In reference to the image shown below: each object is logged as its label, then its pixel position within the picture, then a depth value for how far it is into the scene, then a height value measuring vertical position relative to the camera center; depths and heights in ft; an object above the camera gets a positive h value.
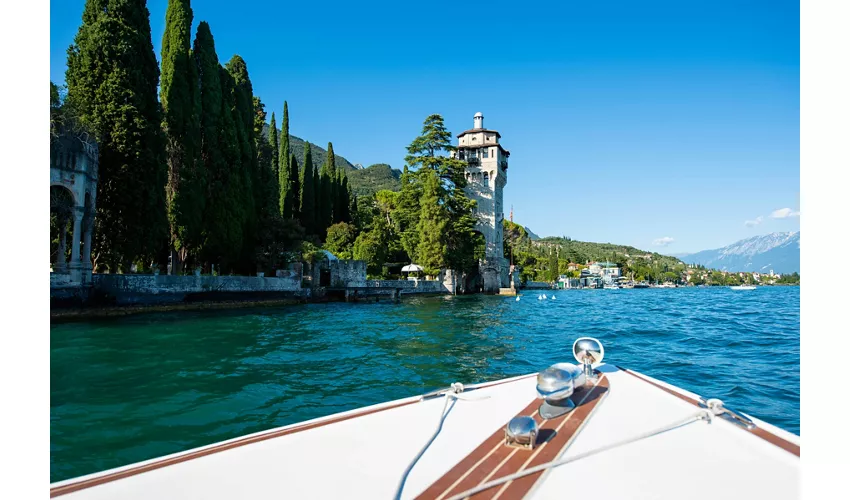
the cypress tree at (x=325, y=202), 139.54 +17.48
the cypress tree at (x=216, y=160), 71.92 +16.56
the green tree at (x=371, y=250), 119.34 +1.58
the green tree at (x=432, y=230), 125.18 +7.26
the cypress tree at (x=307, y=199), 130.82 +17.20
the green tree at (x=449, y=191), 131.34 +19.66
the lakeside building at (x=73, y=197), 48.88 +7.22
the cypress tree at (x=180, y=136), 66.28 +18.83
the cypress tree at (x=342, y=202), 149.69 +18.68
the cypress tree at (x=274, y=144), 123.03 +32.46
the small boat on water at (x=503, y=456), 6.77 -3.62
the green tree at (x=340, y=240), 123.12 +4.60
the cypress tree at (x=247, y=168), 80.01 +17.16
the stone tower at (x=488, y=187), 151.43 +23.83
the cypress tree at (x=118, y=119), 55.21 +17.76
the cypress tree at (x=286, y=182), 121.08 +21.03
